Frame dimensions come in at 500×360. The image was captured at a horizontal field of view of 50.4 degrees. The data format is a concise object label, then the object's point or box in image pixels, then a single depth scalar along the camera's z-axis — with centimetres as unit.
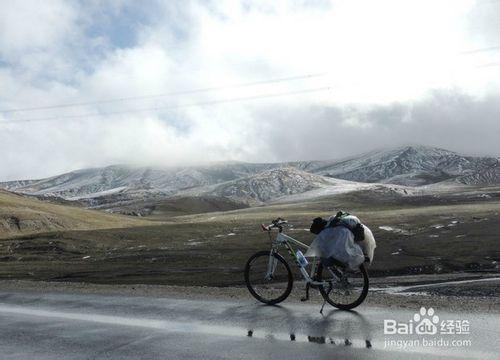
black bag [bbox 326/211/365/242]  1095
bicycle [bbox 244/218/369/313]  1091
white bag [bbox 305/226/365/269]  1077
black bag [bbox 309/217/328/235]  1138
